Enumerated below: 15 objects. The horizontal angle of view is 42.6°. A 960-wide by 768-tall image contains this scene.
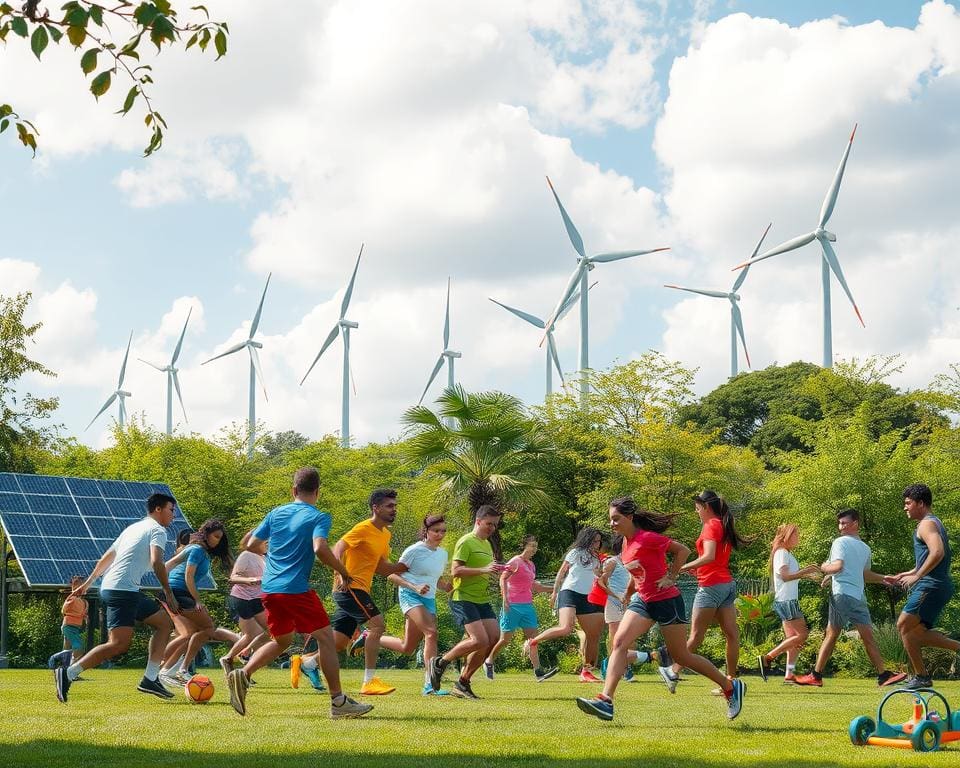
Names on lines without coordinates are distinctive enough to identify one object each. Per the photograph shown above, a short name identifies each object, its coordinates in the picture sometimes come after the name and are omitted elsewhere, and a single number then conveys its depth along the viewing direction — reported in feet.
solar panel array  67.21
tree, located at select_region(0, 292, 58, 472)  129.70
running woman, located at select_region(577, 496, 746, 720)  28.91
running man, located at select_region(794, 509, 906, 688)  45.32
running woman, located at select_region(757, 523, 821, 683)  48.01
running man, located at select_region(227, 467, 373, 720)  29.84
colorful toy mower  23.88
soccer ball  35.63
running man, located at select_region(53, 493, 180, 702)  34.76
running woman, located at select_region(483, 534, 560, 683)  50.78
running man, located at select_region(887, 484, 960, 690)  35.24
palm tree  87.04
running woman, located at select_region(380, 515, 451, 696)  40.04
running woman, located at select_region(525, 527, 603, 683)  46.11
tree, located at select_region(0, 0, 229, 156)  16.92
